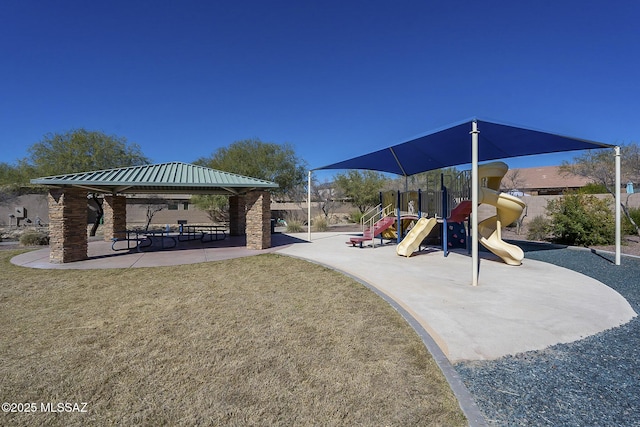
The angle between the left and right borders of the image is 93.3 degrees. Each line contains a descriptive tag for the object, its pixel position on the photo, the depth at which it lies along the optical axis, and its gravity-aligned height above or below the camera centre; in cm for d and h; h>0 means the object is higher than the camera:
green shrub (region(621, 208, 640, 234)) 1287 -66
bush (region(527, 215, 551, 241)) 1366 -102
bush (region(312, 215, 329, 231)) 2006 -109
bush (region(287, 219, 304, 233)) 1939 -123
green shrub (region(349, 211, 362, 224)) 2567 -73
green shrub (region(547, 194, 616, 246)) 1126 -54
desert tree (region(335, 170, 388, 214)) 2673 +201
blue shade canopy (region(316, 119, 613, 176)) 771 +197
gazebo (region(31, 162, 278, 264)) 890 +57
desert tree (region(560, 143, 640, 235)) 1530 +220
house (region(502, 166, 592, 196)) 3100 +276
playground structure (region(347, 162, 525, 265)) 871 -14
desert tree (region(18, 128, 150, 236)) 1622 +305
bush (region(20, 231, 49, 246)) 1300 -122
